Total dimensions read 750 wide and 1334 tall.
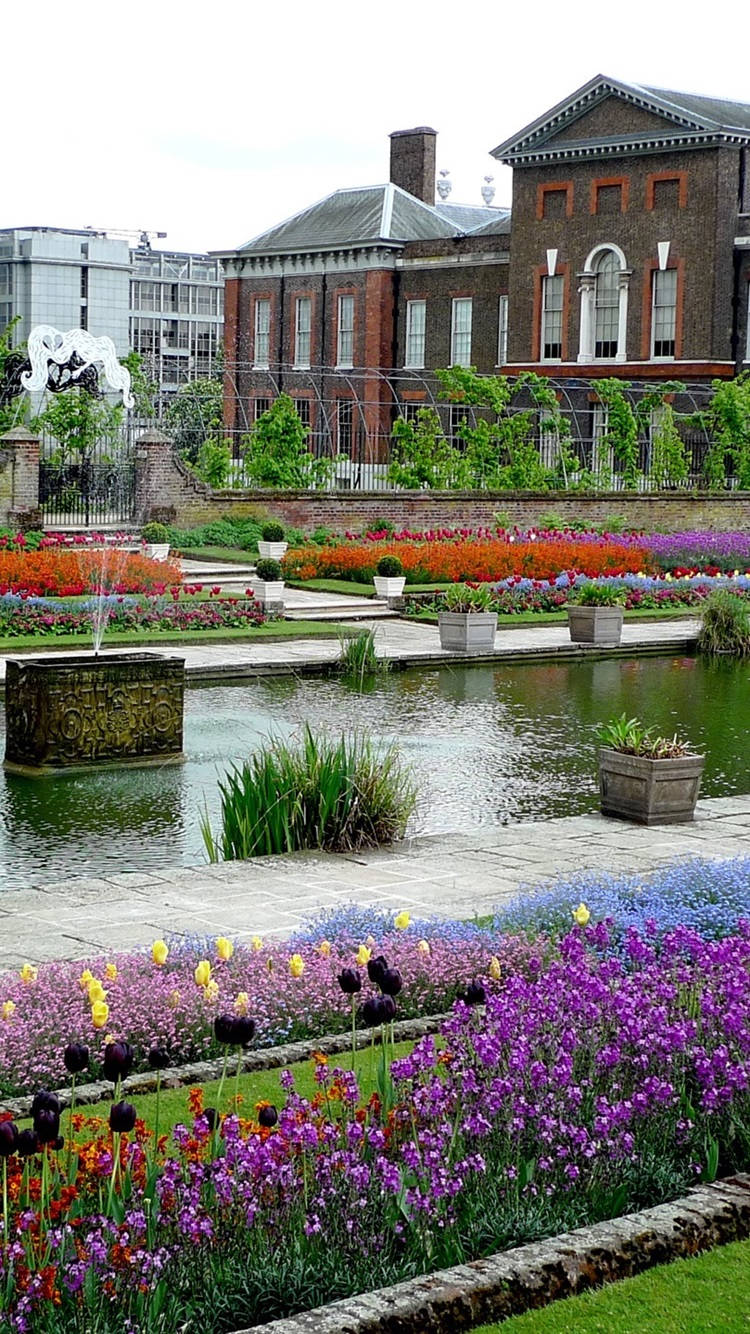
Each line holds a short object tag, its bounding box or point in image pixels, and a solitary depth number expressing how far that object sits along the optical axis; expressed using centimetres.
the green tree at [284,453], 3678
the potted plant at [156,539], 3105
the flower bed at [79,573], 2384
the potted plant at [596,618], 2273
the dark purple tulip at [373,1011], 454
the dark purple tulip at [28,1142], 399
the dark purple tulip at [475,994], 511
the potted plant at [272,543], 3097
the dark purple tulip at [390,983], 483
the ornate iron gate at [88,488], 3422
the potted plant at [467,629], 2123
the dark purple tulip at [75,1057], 430
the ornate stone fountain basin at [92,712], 1341
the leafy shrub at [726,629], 2336
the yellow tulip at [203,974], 532
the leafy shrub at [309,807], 1055
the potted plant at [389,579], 2620
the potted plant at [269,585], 2412
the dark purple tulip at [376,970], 485
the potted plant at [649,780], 1160
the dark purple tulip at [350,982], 507
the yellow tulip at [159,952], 600
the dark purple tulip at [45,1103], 408
